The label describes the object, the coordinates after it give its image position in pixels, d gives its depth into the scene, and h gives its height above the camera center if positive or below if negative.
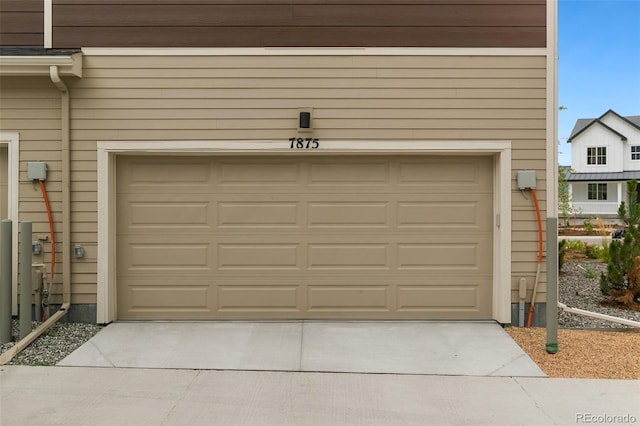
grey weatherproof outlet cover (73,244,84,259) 5.54 -0.44
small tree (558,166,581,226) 17.56 +0.67
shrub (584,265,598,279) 8.62 -1.03
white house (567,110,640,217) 26.33 +2.95
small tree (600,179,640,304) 6.66 -0.66
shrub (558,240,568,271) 8.83 -0.69
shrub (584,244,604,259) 10.68 -0.81
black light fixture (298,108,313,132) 5.45 +1.02
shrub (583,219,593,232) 16.53 -0.36
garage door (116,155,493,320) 5.69 -0.39
